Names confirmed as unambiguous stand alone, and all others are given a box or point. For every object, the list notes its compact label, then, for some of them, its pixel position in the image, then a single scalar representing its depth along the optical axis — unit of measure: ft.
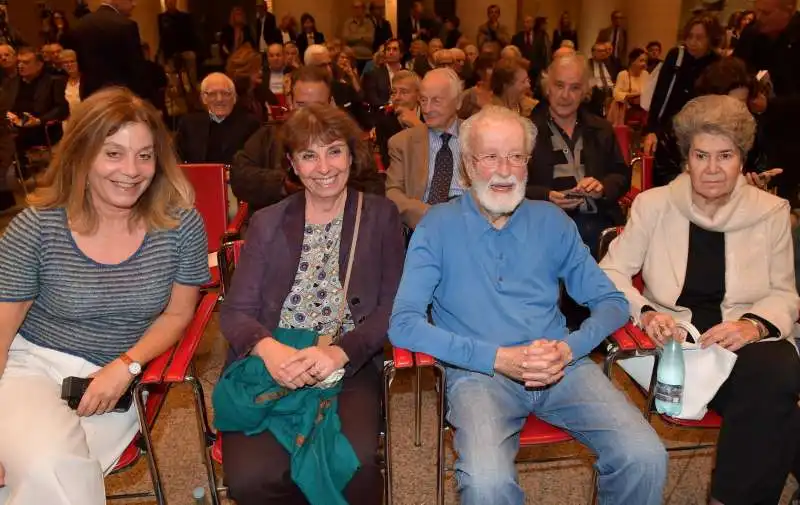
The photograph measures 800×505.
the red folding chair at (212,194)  10.96
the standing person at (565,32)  44.32
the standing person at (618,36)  40.88
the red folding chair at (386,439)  6.14
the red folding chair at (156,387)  5.92
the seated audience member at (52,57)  25.93
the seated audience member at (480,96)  15.01
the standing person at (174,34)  31.94
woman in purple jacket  6.73
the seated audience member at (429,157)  10.96
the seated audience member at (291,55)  25.12
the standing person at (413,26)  39.28
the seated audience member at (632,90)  26.92
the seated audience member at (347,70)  22.19
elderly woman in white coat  6.45
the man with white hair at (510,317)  6.15
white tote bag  6.49
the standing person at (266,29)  36.47
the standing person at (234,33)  36.55
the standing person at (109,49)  15.85
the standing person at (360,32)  37.19
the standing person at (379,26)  37.24
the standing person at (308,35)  37.22
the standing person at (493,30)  40.04
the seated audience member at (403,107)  13.83
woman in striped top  6.15
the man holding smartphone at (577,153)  10.60
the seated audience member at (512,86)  15.12
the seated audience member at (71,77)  23.27
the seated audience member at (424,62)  25.72
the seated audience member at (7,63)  23.45
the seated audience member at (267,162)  10.69
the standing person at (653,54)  33.22
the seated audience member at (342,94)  18.79
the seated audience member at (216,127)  13.19
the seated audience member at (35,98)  23.15
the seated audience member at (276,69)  23.49
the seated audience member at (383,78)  23.03
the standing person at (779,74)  12.32
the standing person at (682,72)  14.06
